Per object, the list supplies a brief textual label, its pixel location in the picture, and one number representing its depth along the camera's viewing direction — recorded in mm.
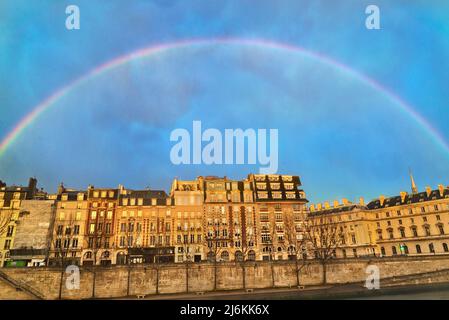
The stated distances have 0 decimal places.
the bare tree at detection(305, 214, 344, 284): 51031
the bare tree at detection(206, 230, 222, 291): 65719
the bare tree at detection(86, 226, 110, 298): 62200
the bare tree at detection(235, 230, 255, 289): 67162
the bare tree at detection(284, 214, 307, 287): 69188
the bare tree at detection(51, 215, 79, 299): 61656
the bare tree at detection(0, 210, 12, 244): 62569
